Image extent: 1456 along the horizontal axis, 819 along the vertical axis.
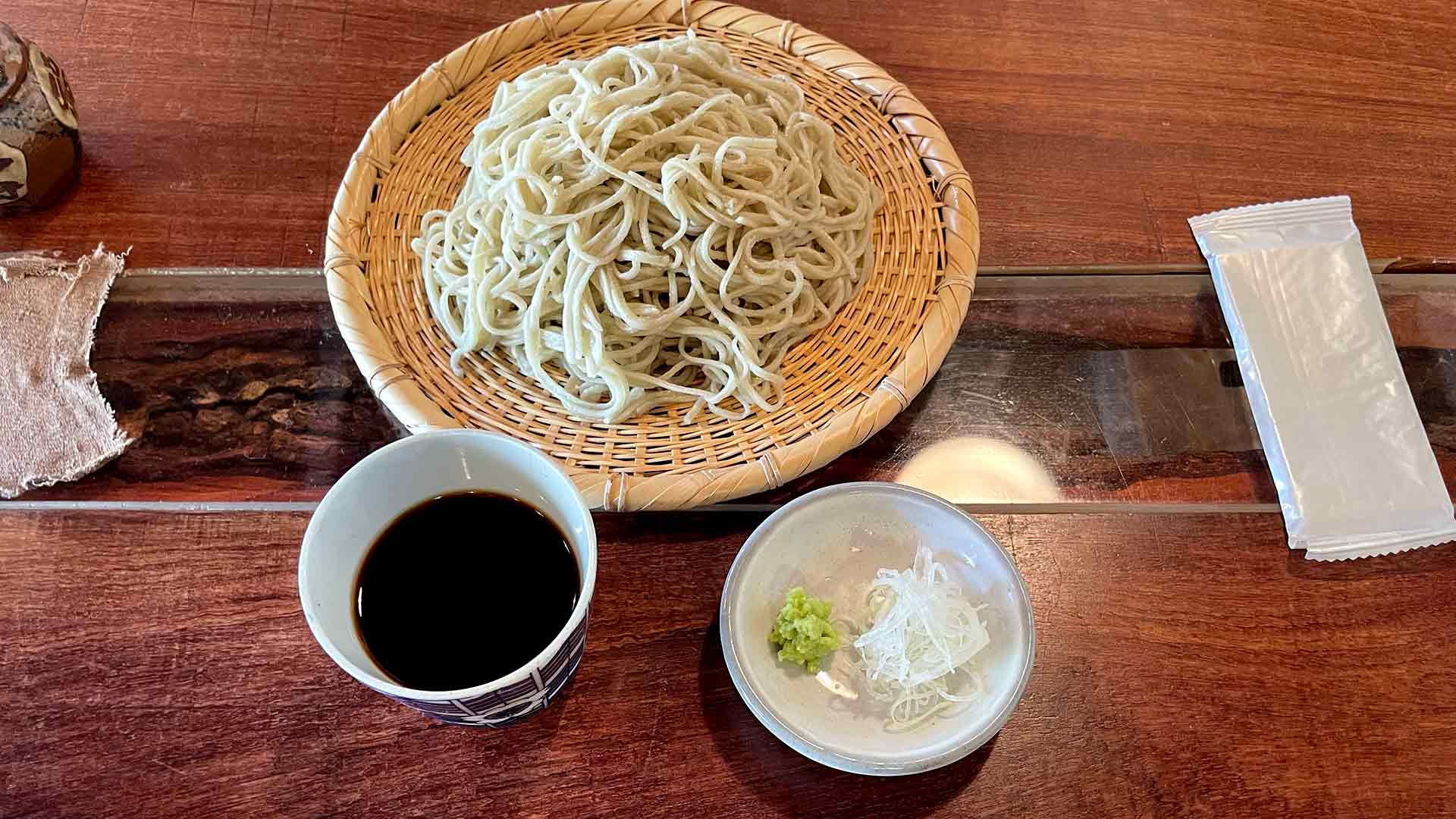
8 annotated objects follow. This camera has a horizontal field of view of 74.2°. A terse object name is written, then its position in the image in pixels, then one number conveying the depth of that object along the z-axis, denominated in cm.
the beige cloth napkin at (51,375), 37
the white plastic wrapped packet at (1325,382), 37
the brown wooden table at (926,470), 33
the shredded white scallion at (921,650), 31
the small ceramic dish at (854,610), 30
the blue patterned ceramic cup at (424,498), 26
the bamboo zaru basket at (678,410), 36
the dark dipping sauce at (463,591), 28
